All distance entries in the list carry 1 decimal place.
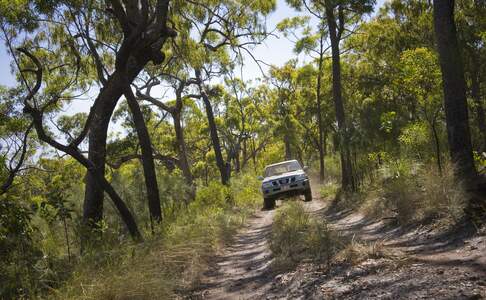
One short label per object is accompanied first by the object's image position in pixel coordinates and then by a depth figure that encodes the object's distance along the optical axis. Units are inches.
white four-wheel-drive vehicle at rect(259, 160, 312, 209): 641.6
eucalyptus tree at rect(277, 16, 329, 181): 1059.3
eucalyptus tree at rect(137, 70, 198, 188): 818.8
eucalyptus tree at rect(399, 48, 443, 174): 404.8
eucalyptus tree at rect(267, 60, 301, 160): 1509.6
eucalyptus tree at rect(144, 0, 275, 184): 462.0
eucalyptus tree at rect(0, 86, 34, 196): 659.6
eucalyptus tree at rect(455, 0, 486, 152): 685.9
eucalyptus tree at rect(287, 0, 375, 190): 577.9
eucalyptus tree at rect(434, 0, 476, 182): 295.9
